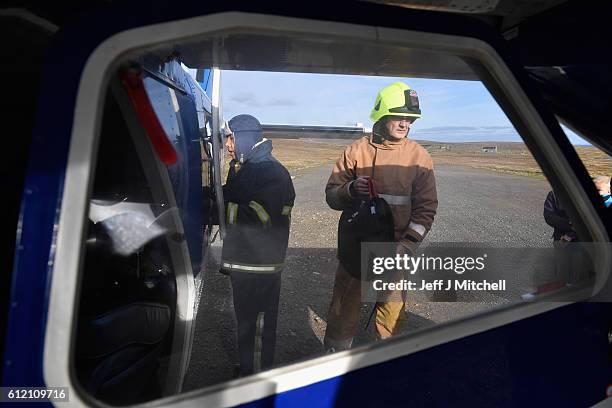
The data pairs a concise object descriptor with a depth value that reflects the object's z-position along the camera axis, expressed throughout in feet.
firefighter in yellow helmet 5.43
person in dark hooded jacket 6.69
